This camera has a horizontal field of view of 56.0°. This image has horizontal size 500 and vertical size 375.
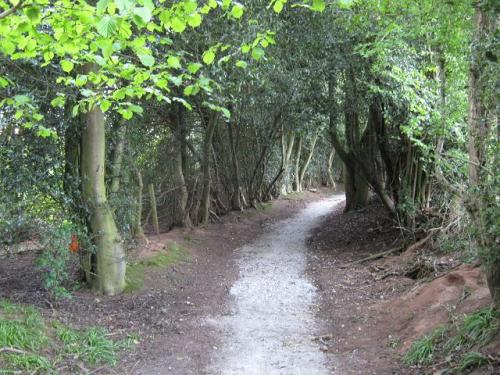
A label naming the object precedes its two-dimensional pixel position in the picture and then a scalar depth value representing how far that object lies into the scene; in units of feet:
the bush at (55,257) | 24.54
